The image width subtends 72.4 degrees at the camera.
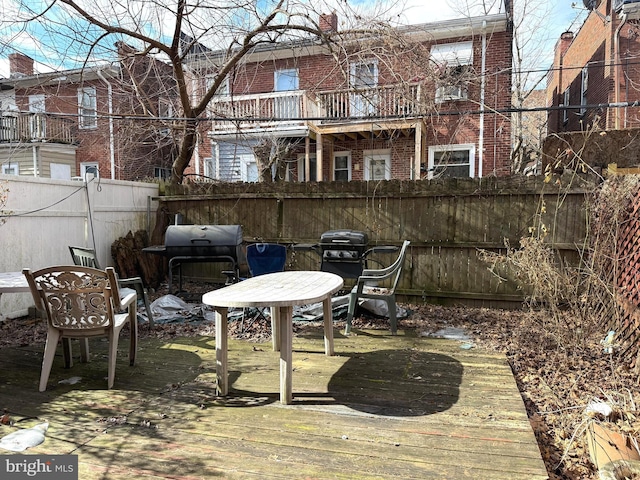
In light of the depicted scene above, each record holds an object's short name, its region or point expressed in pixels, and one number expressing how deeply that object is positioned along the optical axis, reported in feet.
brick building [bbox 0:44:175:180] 26.27
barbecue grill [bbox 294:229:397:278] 18.88
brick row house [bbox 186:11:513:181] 35.53
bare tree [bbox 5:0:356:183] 22.00
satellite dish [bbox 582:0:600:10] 39.78
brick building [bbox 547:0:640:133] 33.12
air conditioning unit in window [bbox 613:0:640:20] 30.30
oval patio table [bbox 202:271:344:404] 9.70
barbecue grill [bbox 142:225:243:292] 21.72
